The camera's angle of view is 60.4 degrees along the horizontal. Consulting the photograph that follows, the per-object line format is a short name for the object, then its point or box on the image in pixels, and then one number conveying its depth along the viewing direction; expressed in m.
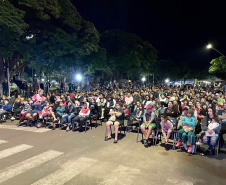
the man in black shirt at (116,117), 7.84
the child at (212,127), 6.15
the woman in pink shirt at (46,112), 10.17
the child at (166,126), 6.86
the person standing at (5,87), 21.50
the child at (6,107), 12.01
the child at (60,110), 10.04
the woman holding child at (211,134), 6.09
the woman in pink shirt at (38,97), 12.91
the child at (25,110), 10.50
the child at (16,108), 11.87
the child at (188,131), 6.30
